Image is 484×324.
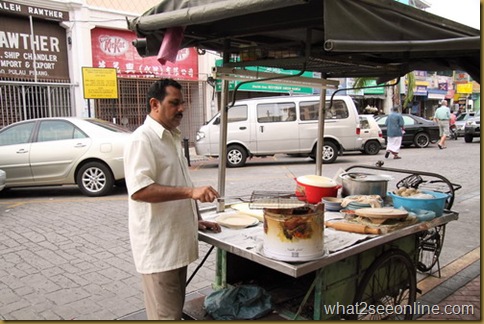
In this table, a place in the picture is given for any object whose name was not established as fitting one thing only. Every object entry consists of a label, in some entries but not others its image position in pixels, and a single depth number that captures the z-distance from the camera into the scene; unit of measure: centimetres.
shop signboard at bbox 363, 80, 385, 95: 2475
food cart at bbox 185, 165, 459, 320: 248
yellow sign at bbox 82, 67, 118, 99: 1317
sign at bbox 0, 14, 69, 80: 1294
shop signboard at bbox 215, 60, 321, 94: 1742
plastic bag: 273
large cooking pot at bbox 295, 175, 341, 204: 337
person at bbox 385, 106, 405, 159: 1313
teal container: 314
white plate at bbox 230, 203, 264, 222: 313
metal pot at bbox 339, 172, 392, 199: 352
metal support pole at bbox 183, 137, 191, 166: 1113
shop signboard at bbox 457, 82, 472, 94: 3450
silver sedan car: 797
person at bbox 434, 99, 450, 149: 1734
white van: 1245
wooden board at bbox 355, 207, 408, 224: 277
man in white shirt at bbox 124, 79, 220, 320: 232
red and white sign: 1468
